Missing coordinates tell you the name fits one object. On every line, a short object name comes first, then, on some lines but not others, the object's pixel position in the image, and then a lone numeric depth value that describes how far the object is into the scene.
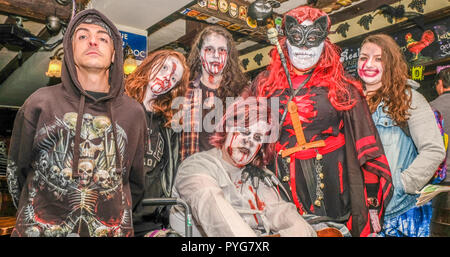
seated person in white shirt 1.92
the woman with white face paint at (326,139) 2.12
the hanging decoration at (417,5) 2.92
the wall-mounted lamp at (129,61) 2.46
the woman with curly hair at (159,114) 2.16
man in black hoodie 1.63
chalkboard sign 2.61
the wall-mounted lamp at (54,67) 3.30
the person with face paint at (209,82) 2.27
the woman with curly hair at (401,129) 2.22
